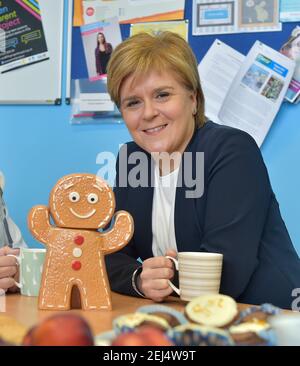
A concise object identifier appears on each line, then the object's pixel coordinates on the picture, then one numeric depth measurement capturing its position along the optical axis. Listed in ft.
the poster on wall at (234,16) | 6.12
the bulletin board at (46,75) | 6.99
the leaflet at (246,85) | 6.07
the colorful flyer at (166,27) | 6.49
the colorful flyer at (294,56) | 5.99
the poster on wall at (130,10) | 6.56
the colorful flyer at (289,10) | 6.01
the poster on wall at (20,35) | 7.06
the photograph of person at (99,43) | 6.79
